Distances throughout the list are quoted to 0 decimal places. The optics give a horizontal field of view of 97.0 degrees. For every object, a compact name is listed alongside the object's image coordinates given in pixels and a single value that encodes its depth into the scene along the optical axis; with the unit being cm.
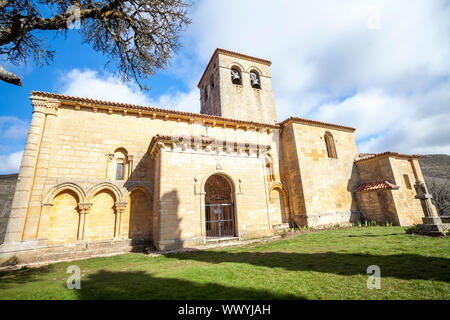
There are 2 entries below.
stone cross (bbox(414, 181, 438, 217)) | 890
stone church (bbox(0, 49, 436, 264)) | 893
